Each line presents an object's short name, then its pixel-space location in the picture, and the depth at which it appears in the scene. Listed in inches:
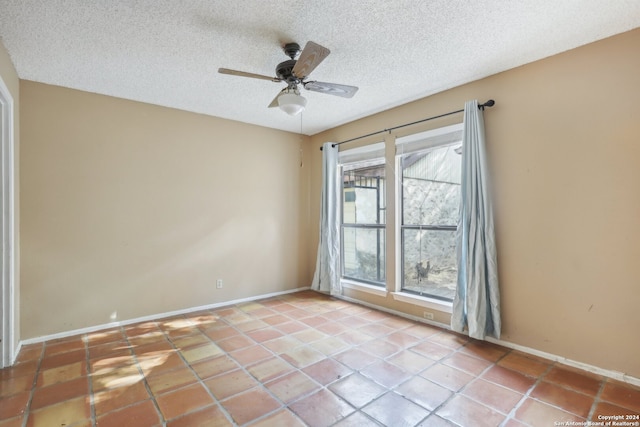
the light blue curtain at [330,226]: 182.1
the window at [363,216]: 166.7
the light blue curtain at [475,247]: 114.6
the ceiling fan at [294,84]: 91.7
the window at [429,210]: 134.3
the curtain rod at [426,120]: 117.5
